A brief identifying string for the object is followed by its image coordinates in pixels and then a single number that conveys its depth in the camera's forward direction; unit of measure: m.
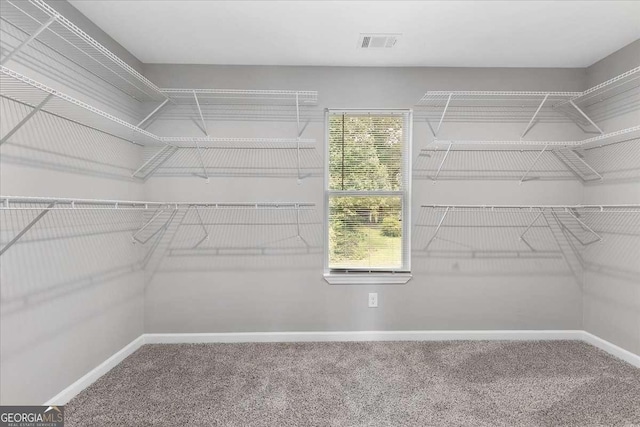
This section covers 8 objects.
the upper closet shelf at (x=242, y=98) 2.60
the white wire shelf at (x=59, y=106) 1.35
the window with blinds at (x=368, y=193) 2.73
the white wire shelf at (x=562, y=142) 2.27
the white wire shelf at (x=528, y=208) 2.39
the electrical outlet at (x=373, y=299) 2.69
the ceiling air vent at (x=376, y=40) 2.17
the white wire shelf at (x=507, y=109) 2.63
